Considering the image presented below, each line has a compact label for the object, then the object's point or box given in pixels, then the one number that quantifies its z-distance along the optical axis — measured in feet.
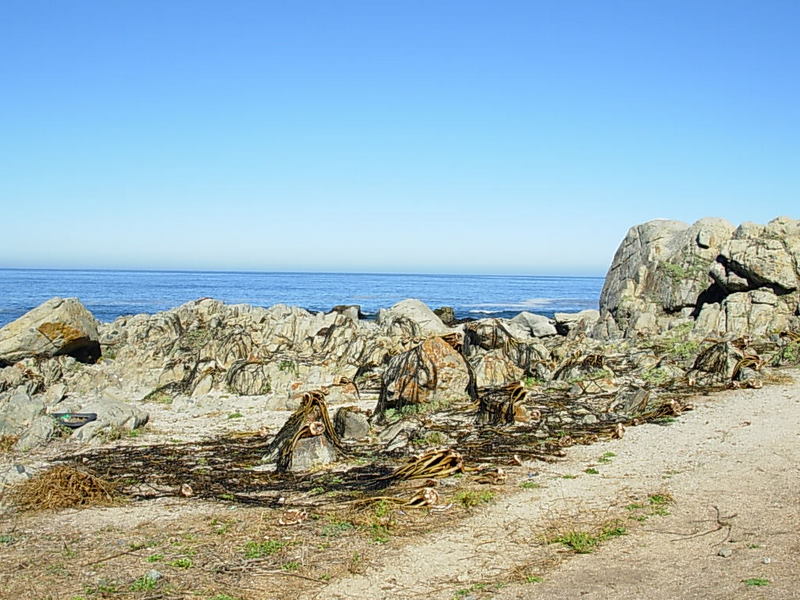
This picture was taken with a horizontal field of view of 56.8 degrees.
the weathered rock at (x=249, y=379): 61.31
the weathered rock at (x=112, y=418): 43.47
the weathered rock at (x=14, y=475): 30.96
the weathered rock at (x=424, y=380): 48.73
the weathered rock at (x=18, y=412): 45.03
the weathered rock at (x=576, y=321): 97.52
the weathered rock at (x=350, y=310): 126.31
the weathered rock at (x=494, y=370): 56.70
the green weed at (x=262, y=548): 22.56
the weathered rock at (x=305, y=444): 34.47
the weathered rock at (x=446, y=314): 134.75
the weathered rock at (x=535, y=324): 117.19
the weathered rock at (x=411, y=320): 93.25
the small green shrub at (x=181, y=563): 21.49
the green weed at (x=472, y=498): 26.84
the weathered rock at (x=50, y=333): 73.72
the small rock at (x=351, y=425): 41.01
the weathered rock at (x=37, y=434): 41.29
